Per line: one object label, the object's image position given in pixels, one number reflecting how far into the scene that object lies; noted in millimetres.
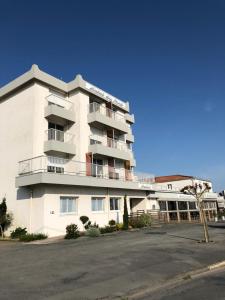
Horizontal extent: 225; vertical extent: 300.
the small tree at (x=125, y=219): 20569
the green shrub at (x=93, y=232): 16677
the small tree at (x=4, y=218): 18043
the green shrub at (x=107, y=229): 18327
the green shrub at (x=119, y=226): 20215
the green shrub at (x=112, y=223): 21510
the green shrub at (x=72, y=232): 15955
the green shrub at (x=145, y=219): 22267
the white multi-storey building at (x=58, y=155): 17595
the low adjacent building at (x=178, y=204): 28275
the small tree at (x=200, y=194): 12551
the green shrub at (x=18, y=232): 17119
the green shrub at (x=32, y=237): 15606
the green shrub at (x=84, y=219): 19072
